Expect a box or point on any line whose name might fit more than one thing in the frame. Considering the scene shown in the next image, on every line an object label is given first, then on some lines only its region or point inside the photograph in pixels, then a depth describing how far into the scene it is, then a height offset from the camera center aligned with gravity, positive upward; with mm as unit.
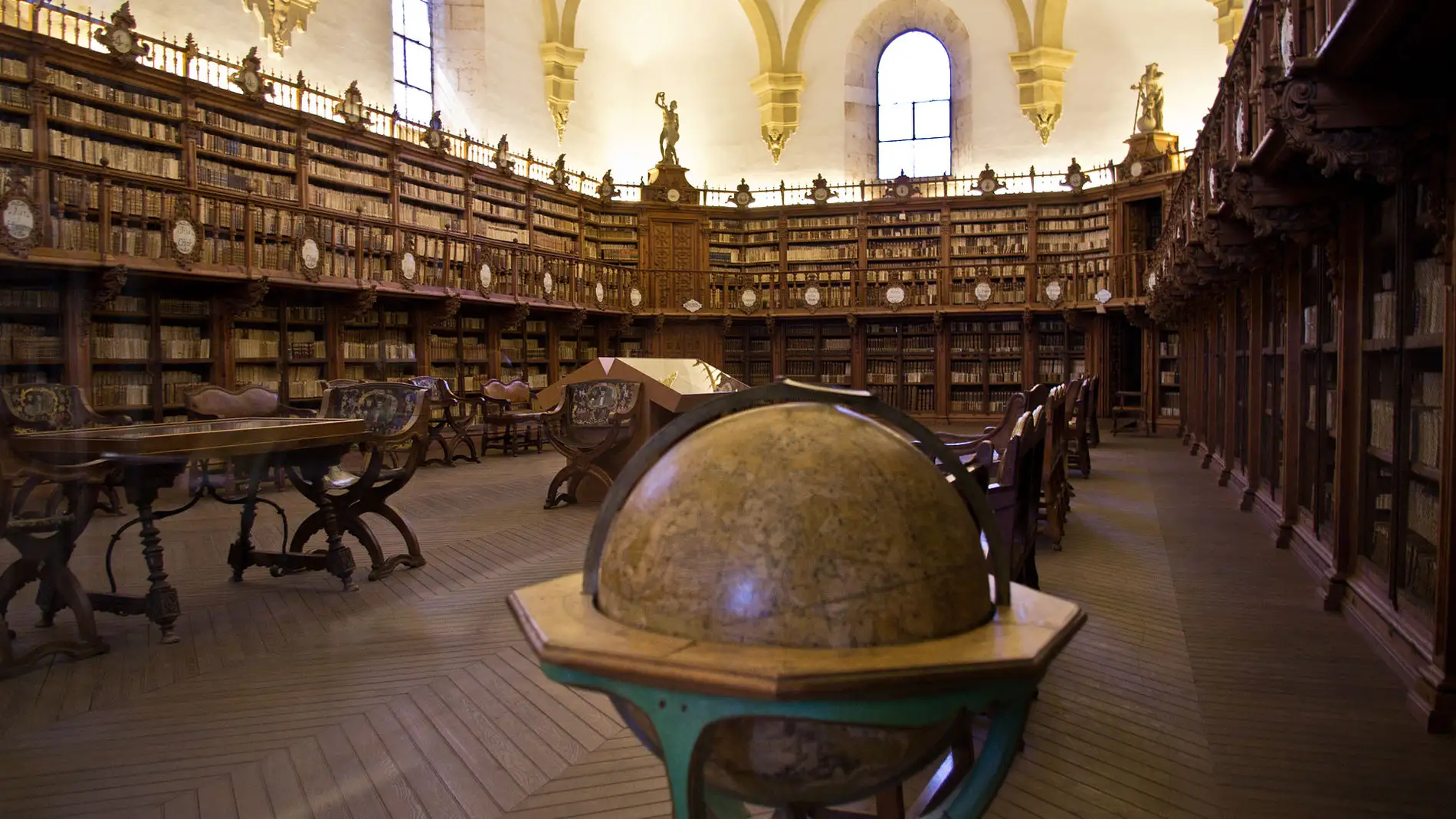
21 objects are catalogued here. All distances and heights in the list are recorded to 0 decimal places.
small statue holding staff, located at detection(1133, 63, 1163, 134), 13141 +4164
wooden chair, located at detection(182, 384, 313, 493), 6121 -160
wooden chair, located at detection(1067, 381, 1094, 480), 6968 -446
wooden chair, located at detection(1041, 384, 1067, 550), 4551 -496
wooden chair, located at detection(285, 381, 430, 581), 4152 -429
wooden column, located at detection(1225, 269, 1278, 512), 5895 -171
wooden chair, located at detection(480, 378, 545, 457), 9281 -439
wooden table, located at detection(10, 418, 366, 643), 3039 -270
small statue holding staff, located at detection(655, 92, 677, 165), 15211 +4344
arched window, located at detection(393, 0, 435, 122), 13164 +4975
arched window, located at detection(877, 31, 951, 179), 16984 +5385
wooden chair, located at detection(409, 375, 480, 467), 8461 -452
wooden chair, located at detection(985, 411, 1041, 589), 2654 -388
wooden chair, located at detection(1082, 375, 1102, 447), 8844 -545
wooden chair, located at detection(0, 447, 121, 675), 3043 -571
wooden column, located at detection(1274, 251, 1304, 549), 4621 -160
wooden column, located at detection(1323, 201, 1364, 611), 3496 -175
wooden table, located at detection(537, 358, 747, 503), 6438 -116
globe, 1001 -229
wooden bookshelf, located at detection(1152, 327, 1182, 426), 12914 -50
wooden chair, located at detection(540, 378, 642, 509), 6219 -332
